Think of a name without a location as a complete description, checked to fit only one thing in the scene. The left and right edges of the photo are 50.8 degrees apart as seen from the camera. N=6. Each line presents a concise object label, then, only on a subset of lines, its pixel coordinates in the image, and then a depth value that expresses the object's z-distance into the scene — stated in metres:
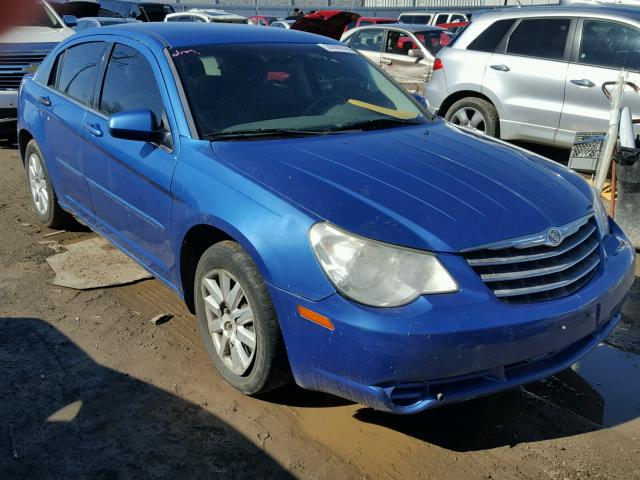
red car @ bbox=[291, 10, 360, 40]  17.42
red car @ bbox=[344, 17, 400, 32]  20.17
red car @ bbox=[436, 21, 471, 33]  20.99
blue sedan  2.65
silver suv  6.88
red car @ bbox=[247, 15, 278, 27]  26.75
